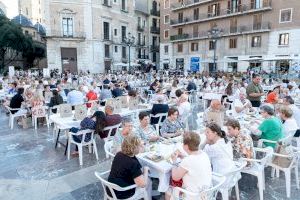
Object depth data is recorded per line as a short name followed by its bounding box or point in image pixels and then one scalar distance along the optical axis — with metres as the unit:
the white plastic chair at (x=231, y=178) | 2.97
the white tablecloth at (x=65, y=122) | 5.35
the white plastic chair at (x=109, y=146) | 3.88
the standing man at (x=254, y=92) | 6.84
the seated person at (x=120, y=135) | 3.88
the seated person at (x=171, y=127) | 4.68
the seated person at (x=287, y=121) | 4.46
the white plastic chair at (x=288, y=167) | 3.71
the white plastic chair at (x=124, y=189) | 2.74
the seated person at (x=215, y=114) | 5.01
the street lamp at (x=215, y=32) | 18.30
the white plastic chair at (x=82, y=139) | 4.78
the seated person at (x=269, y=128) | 4.27
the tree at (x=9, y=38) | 29.50
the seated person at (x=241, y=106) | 6.14
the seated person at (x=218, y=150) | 3.17
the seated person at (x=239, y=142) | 3.58
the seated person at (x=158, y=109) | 6.20
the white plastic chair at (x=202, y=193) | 2.62
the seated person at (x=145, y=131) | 4.20
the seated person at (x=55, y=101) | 7.57
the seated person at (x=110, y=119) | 5.08
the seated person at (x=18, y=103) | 7.50
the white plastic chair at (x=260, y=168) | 3.49
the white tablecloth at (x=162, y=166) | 3.08
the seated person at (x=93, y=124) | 4.87
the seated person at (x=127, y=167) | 2.78
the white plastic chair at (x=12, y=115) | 7.54
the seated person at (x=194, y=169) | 2.69
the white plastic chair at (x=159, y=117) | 6.20
